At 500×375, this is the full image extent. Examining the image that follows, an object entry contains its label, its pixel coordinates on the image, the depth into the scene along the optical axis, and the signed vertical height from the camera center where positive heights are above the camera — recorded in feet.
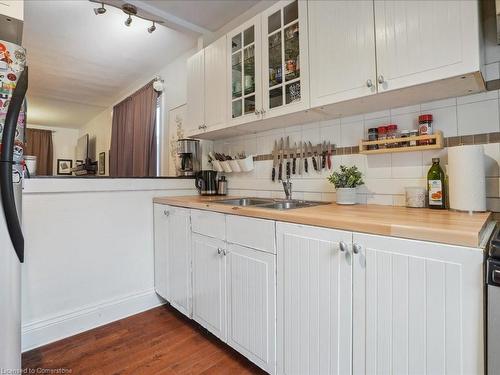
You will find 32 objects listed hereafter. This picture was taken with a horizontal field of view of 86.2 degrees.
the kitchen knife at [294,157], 6.15 +0.70
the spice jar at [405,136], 4.45 +0.84
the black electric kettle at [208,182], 7.66 +0.17
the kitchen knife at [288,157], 6.31 +0.72
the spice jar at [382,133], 4.69 +0.93
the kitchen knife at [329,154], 5.57 +0.68
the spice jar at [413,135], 4.35 +0.84
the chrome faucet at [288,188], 5.99 -0.02
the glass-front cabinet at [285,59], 4.86 +2.54
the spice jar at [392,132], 4.60 +0.94
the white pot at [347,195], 4.90 -0.15
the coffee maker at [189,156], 8.09 +0.99
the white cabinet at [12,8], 3.85 +2.66
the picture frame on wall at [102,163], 15.72 +1.54
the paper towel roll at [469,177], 3.59 +0.11
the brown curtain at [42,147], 15.45 +2.62
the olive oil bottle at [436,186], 4.10 +0.00
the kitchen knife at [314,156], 5.83 +0.68
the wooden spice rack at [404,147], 4.12 +0.70
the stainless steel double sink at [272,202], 5.58 -0.34
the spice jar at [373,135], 4.82 +0.93
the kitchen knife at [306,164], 6.00 +0.52
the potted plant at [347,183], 4.91 +0.07
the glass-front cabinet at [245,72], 5.77 +2.65
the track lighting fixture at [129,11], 6.53 +4.55
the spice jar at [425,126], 4.25 +0.96
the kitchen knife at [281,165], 6.47 +0.54
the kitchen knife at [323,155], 5.67 +0.68
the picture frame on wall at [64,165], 16.37 +1.56
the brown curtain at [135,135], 10.94 +2.47
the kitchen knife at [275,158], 6.55 +0.73
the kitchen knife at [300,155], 6.04 +0.73
